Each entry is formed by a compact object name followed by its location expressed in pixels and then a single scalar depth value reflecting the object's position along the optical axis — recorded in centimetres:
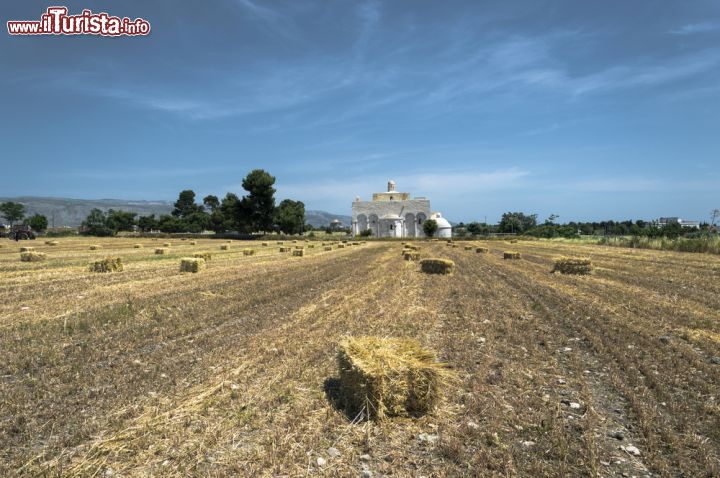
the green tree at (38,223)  11335
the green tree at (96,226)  9706
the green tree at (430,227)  11525
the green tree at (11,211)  12772
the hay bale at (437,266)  2103
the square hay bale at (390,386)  564
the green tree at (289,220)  10594
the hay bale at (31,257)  2589
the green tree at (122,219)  12569
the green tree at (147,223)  13450
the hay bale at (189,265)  2111
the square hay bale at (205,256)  2877
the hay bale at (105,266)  2056
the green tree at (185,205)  17600
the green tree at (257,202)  9731
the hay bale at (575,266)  2081
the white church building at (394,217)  12400
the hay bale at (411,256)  3058
